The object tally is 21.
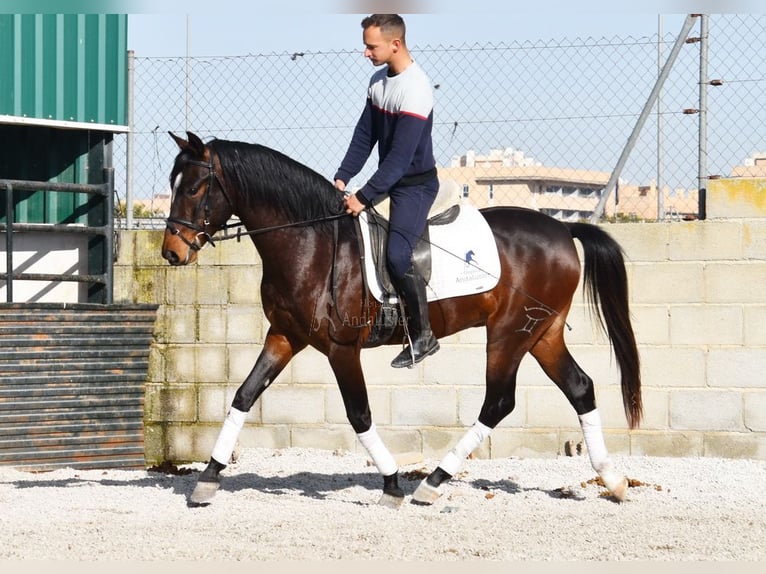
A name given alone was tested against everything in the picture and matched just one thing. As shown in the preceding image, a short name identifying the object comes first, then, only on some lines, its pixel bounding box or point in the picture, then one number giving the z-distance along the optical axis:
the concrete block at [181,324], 19.97
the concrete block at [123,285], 20.22
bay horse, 14.51
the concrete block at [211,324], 19.83
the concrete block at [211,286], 19.84
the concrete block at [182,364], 19.95
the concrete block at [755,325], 18.37
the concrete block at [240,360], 19.70
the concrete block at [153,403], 20.02
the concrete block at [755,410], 18.37
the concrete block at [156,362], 20.05
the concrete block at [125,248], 20.22
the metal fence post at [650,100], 18.69
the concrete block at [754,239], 18.36
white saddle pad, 15.16
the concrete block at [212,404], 19.81
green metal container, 19.45
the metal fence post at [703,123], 18.74
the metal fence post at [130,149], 20.33
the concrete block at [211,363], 19.83
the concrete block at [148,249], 20.12
